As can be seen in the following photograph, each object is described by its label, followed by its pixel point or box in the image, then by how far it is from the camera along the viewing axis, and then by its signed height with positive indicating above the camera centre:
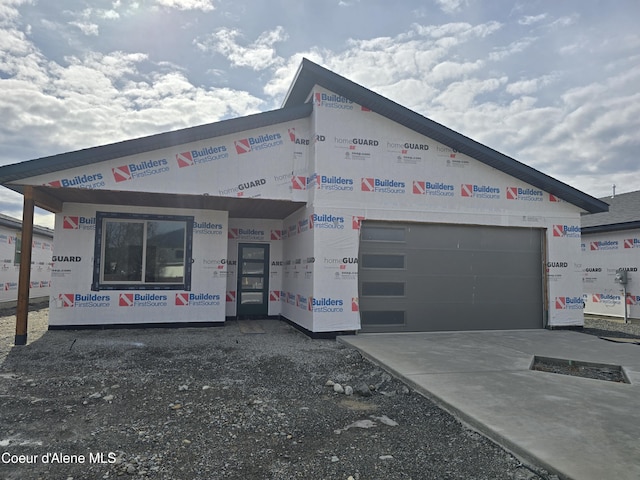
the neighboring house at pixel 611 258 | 12.26 +0.43
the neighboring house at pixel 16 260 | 13.66 +0.02
